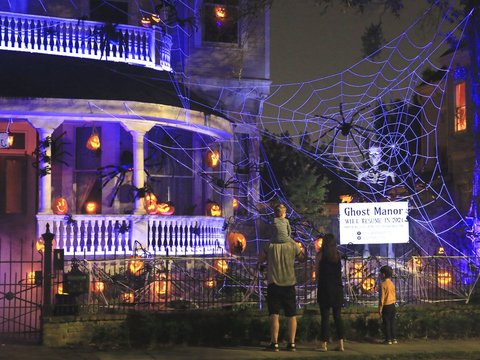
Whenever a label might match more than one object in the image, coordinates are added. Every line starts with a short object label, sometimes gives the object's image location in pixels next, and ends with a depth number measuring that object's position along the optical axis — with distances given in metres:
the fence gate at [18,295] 11.03
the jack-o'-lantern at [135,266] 13.26
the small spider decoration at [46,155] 15.01
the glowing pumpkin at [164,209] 16.23
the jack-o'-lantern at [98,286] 11.82
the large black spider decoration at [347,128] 14.01
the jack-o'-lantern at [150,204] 15.94
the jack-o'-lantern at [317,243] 13.89
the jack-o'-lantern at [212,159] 17.47
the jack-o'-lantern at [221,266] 13.10
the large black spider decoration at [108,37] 16.33
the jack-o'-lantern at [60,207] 15.37
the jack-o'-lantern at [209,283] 11.89
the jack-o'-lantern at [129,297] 11.81
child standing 10.91
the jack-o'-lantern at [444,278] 12.88
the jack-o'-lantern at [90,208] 16.34
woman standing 10.15
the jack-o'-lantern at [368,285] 12.59
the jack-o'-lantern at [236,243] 17.11
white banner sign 13.06
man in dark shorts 9.84
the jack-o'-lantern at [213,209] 17.12
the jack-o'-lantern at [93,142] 16.14
